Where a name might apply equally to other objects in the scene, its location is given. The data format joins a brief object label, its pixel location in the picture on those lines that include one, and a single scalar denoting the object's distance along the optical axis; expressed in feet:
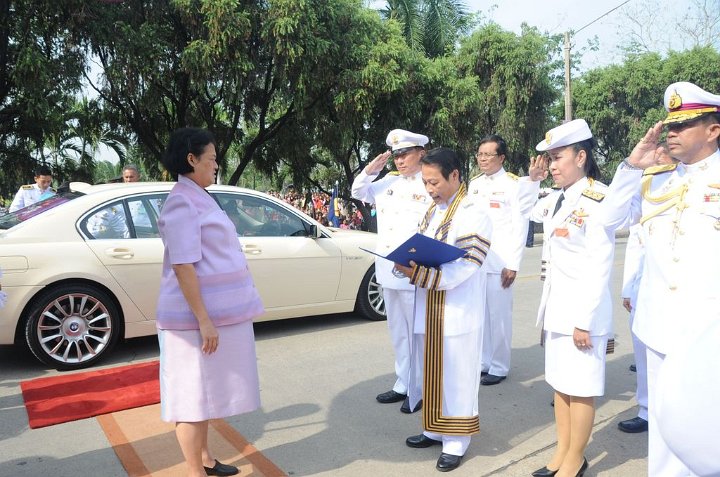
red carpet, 13.91
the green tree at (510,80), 66.08
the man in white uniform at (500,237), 15.55
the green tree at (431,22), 65.62
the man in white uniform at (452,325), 10.90
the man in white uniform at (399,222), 14.21
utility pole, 63.67
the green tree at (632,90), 84.38
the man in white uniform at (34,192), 29.45
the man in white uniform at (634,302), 12.84
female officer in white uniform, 10.00
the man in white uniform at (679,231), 8.18
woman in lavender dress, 9.23
